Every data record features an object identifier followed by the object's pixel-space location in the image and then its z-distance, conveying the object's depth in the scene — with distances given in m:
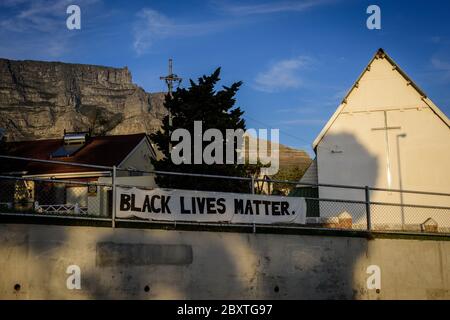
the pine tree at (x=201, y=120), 26.89
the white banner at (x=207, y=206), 11.73
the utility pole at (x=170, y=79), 43.41
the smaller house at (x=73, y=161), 27.03
